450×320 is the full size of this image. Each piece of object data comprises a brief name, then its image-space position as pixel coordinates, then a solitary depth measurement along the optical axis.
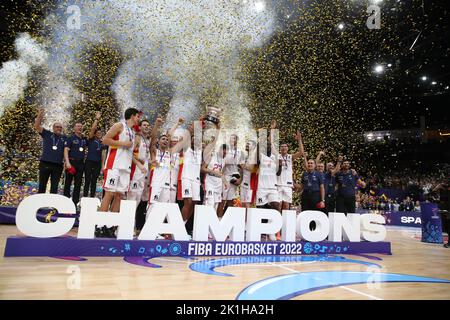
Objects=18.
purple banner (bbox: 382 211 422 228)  15.53
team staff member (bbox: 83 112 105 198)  6.71
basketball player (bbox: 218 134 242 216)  6.38
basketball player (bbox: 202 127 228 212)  5.80
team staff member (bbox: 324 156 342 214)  8.38
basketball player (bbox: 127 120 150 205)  5.43
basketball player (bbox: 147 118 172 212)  5.46
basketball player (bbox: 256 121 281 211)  6.10
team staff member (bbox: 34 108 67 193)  6.10
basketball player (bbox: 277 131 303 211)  6.47
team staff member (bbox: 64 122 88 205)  6.50
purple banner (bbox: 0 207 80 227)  7.34
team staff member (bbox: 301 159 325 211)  7.13
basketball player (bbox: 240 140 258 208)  6.24
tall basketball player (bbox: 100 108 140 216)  4.52
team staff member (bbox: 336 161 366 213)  7.61
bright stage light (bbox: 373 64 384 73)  14.78
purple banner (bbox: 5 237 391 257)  3.71
